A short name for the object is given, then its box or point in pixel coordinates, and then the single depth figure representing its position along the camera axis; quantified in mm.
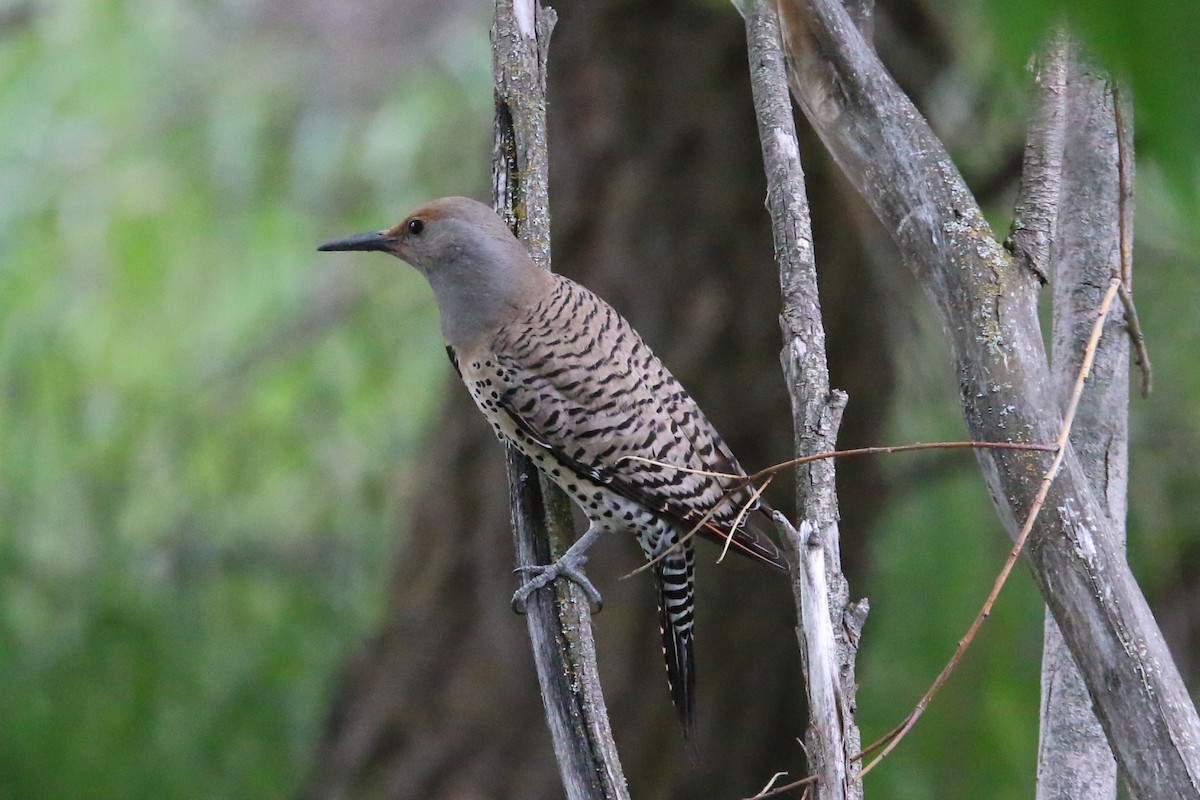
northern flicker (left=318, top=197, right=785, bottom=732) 8866
